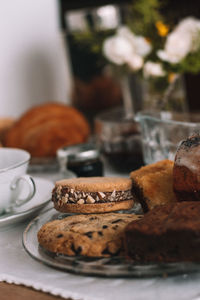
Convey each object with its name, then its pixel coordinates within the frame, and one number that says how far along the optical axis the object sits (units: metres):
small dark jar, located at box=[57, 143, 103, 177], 0.92
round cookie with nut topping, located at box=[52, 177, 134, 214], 0.62
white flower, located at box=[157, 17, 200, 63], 1.07
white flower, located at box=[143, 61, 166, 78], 1.15
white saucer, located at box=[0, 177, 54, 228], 0.69
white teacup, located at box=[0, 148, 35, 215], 0.71
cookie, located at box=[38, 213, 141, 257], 0.51
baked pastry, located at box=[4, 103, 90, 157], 1.14
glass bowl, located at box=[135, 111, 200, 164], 0.87
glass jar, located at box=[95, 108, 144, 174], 1.01
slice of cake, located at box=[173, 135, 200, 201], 0.59
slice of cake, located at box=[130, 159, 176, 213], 0.63
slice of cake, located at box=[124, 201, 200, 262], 0.47
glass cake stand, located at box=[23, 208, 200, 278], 0.47
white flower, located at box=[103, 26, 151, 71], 1.15
